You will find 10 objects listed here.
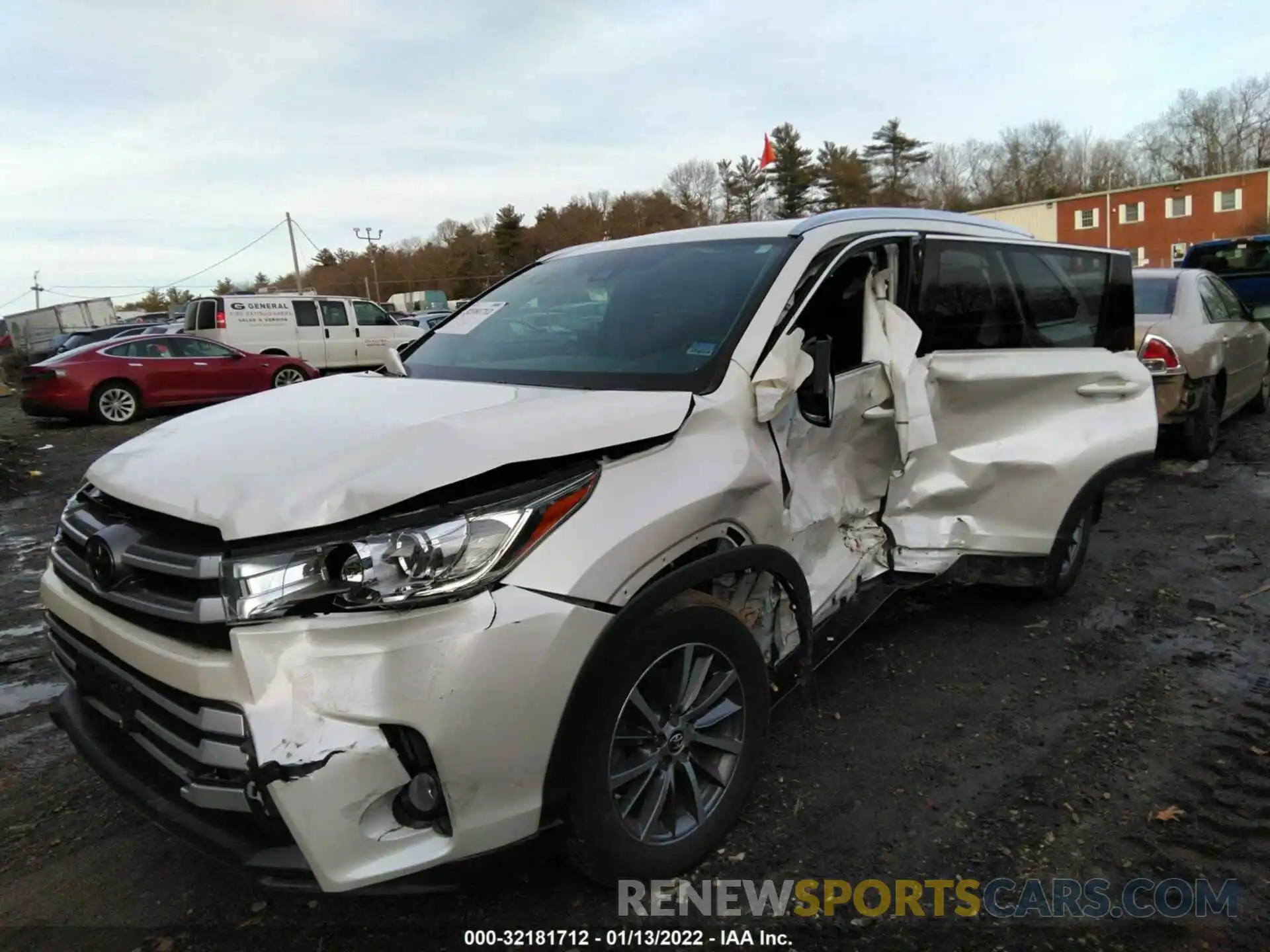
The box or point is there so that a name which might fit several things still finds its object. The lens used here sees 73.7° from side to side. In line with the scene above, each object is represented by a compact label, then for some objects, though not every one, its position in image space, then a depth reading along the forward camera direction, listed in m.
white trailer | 32.98
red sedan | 13.82
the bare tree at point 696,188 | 67.00
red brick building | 47.09
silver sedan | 7.05
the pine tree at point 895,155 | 70.38
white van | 18.36
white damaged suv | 1.85
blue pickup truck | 11.46
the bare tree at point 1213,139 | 70.62
